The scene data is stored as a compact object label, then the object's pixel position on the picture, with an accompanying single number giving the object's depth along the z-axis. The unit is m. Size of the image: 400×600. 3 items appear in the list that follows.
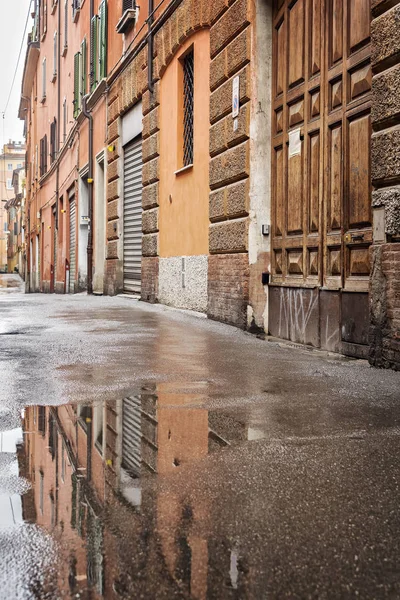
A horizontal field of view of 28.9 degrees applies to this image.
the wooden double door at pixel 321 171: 6.24
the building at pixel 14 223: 75.94
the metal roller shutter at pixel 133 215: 14.30
